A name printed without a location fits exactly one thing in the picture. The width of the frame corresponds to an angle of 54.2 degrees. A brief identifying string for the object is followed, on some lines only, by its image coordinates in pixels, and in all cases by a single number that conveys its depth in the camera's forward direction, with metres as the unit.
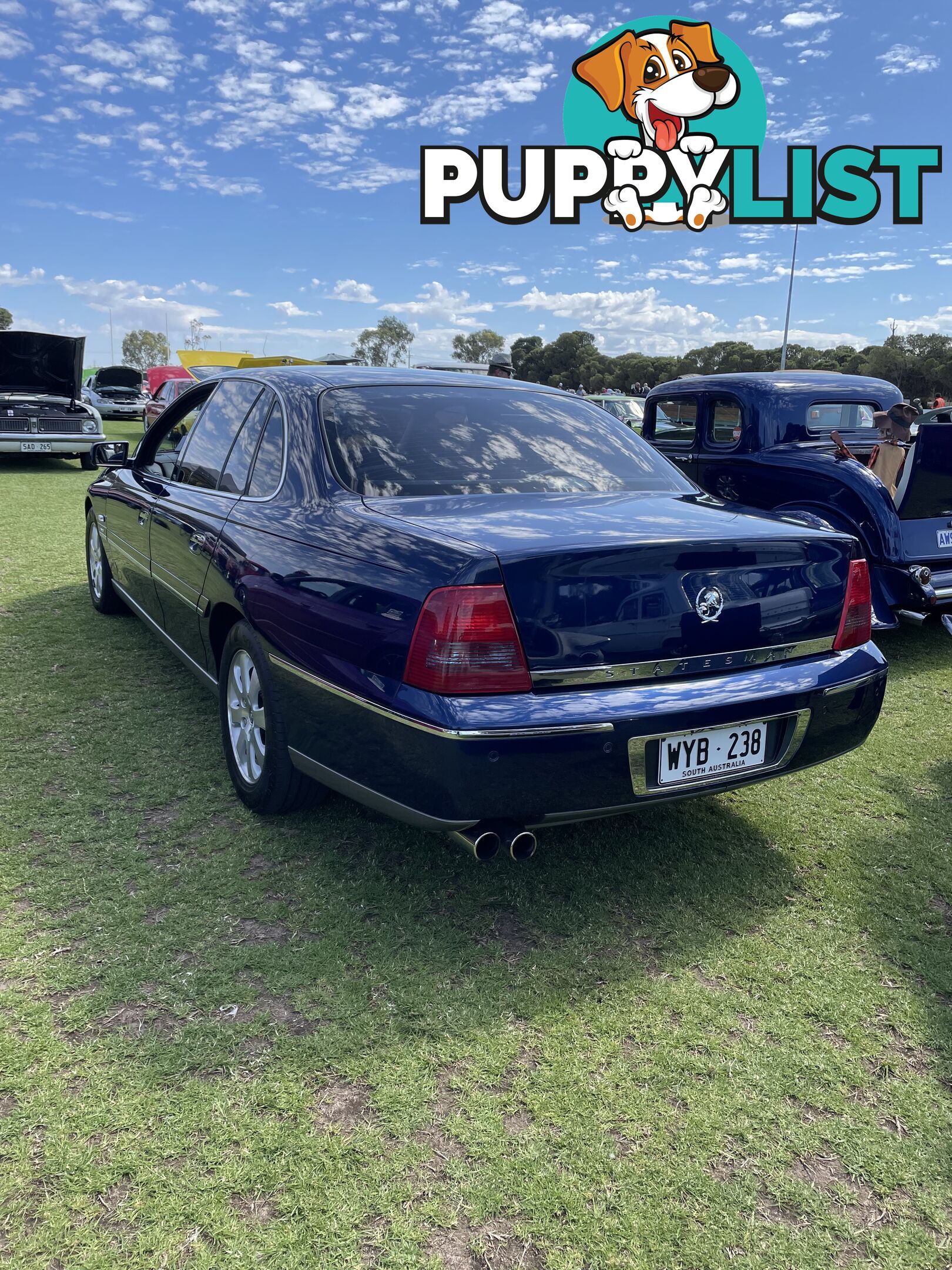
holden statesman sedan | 2.35
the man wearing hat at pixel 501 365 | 12.65
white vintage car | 13.97
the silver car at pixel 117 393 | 28.33
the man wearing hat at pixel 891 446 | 6.23
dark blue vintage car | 5.75
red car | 18.52
